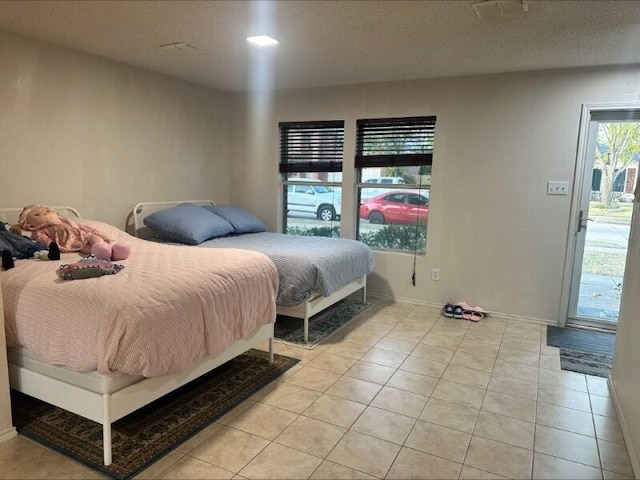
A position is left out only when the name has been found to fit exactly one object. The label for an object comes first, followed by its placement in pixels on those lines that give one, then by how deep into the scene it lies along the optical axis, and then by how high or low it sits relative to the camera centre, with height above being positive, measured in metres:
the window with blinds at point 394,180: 4.30 +0.02
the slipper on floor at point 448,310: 4.09 -1.17
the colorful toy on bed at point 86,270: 2.13 -0.48
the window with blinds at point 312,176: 4.70 +0.04
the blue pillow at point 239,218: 4.32 -0.41
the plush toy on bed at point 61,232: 2.81 -0.40
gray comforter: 3.29 -0.63
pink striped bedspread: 1.83 -0.63
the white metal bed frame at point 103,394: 1.87 -0.99
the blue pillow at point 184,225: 3.82 -0.44
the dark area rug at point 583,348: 3.08 -1.22
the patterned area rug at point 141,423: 1.98 -1.25
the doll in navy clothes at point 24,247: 2.56 -0.45
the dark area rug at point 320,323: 3.48 -1.23
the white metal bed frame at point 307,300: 3.38 -0.94
